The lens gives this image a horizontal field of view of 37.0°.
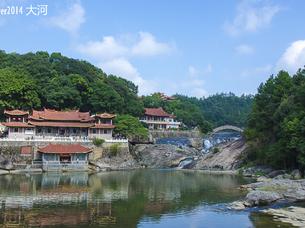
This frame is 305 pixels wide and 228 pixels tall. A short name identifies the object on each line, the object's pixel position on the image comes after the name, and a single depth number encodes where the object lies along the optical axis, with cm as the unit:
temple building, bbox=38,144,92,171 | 5847
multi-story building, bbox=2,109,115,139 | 6375
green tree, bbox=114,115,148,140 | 7056
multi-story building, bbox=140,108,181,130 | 9306
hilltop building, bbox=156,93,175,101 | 12719
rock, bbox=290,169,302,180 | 4519
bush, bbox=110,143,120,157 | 6481
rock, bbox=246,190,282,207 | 3247
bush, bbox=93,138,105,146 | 6431
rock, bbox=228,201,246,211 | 3148
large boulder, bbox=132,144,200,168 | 6794
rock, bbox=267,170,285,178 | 4894
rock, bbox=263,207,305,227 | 2697
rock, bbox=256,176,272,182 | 4689
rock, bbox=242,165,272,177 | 5316
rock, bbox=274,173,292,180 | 4530
